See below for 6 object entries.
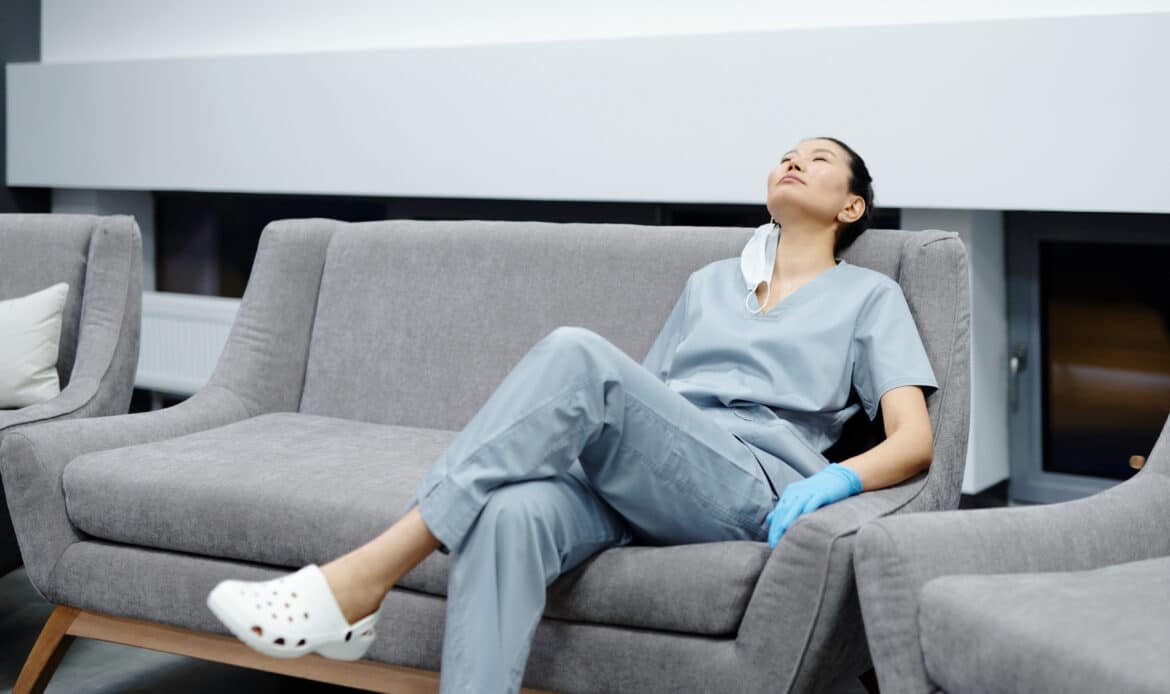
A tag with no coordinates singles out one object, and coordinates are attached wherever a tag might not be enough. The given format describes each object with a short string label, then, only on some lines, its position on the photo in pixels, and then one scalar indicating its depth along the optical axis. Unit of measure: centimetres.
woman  160
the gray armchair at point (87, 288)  267
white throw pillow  268
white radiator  431
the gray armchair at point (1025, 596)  132
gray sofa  170
